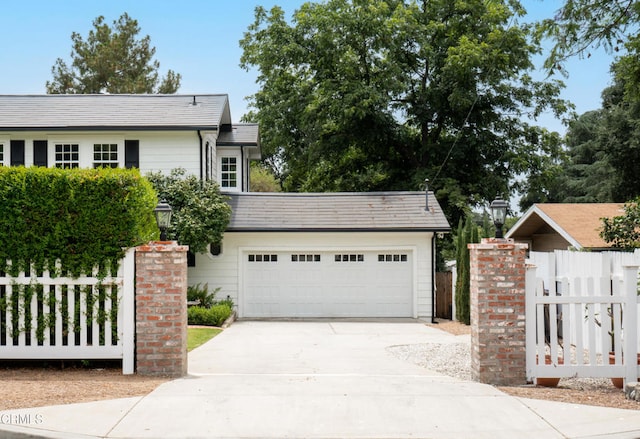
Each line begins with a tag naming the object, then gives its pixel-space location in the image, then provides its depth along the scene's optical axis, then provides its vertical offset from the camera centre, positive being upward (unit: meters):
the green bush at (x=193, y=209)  18.86 +0.96
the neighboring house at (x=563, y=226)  19.67 +0.43
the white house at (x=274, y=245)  20.62 -0.14
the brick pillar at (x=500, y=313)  8.52 -0.94
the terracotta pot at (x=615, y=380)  8.57 -1.82
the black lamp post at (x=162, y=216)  9.52 +0.37
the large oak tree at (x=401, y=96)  29.77 +6.70
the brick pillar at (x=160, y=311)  8.87 -0.92
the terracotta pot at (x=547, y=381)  8.54 -1.82
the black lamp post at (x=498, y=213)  9.37 +0.38
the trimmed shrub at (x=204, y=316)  17.44 -1.96
